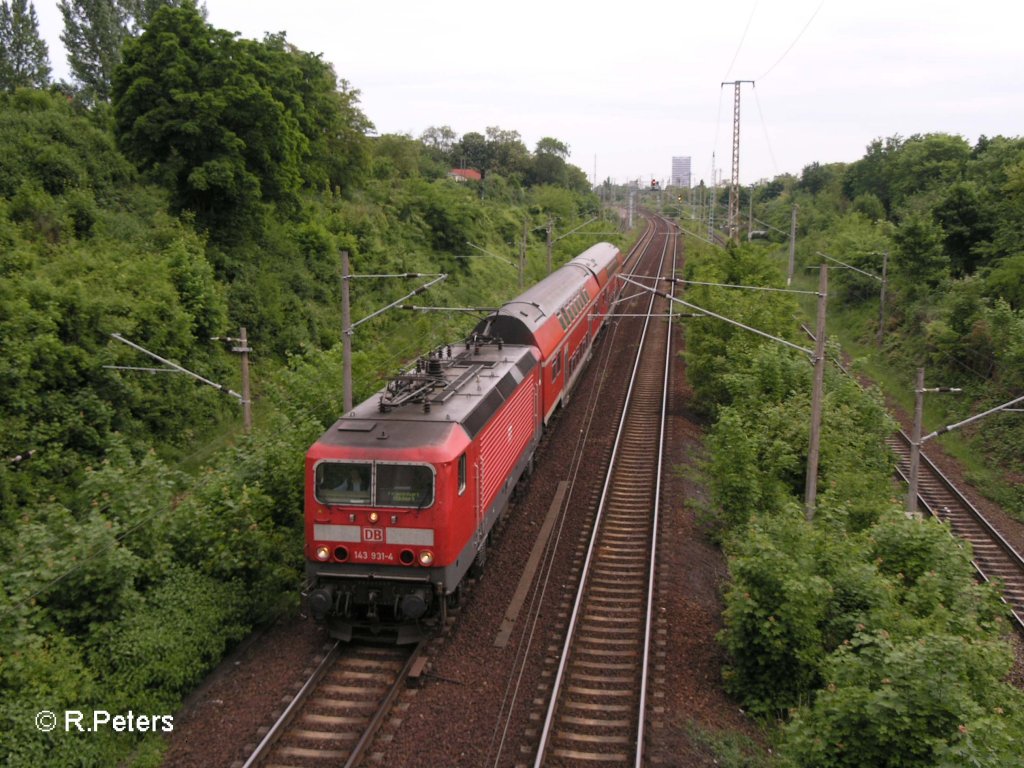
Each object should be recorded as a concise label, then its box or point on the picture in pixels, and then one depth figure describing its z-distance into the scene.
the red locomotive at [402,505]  12.53
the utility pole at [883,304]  39.56
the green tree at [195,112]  28.12
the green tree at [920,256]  39.78
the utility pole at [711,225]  71.72
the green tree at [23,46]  42.77
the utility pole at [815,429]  15.51
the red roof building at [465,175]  80.07
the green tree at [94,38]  42.28
